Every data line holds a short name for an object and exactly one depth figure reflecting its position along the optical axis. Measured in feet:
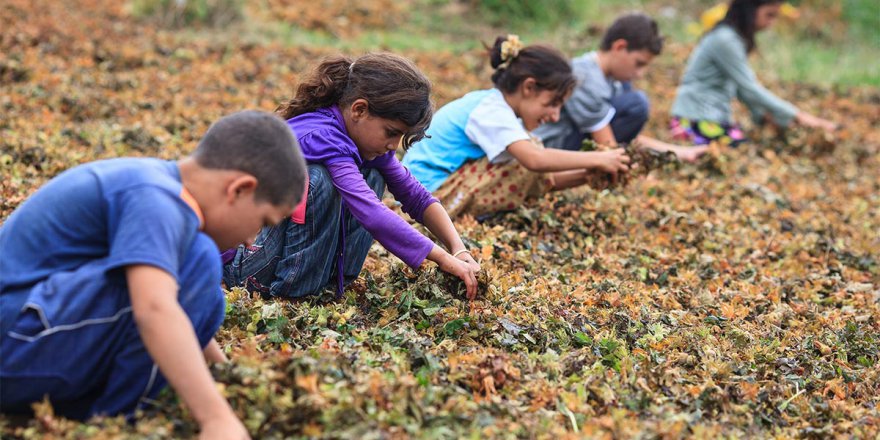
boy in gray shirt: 19.85
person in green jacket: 26.43
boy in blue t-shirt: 7.34
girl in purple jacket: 11.67
